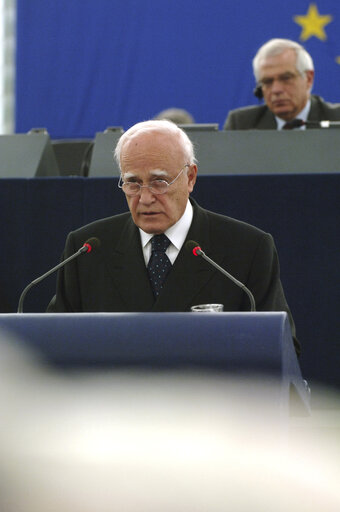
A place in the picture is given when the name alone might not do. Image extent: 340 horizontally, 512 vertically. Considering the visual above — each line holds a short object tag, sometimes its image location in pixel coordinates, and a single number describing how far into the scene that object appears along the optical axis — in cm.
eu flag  1295
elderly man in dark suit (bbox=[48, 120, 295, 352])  561
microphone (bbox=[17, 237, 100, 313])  502
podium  332
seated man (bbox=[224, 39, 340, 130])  958
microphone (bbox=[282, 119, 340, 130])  828
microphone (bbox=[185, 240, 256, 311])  473
